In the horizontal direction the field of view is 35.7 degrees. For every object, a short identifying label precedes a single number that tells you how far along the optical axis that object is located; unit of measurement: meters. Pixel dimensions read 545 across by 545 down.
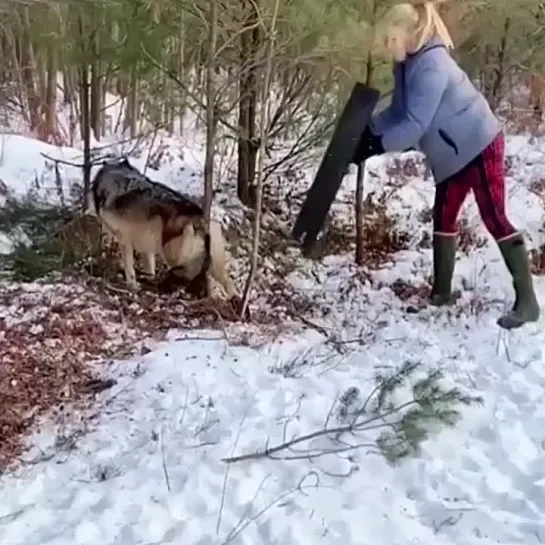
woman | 5.65
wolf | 6.94
